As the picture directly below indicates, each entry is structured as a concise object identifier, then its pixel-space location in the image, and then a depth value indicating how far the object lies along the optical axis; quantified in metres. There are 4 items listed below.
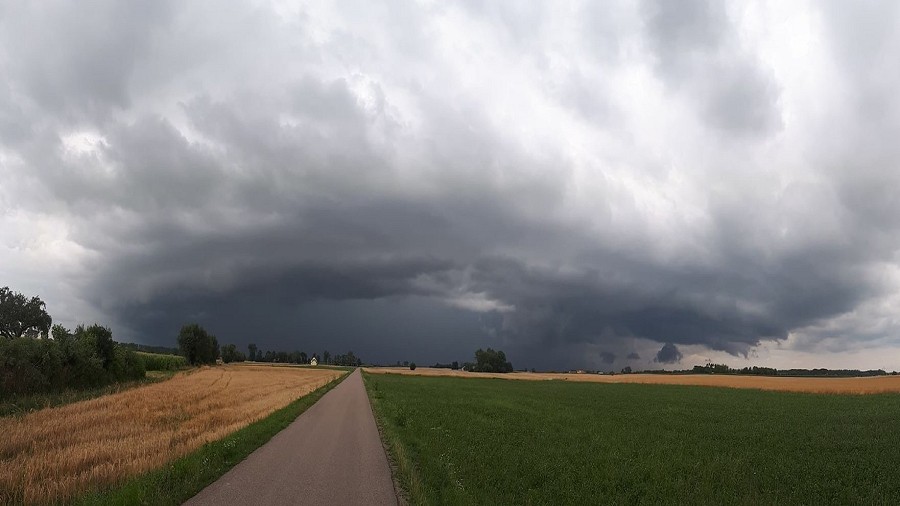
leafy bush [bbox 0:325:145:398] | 33.78
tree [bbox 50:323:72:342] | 43.59
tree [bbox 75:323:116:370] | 51.76
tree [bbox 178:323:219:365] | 133.75
